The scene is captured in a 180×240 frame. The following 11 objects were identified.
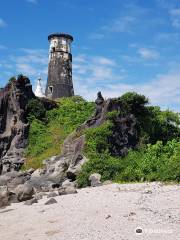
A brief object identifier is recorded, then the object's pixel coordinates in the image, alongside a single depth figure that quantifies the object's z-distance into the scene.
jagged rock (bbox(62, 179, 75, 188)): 23.56
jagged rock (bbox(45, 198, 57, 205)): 16.45
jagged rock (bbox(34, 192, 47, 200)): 18.96
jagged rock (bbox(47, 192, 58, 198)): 18.81
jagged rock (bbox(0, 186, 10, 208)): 19.14
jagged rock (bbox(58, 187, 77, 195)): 18.95
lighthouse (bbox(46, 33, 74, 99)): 61.41
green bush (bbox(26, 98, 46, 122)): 39.97
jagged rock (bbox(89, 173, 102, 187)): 21.73
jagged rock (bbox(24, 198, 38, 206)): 17.82
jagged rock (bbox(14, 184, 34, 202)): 19.42
